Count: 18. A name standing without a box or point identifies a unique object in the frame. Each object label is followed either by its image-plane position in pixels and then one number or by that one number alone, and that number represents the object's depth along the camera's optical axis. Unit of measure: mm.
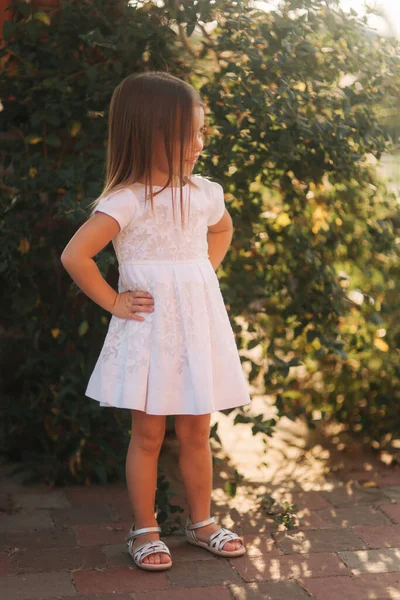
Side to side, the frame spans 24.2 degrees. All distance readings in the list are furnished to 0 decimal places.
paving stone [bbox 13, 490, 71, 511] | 3498
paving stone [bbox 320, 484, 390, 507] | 3572
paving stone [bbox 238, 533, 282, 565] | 3059
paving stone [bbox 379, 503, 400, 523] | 3383
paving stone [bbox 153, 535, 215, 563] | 3012
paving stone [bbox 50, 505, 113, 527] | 3350
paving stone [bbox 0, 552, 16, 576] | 2875
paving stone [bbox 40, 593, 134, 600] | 2695
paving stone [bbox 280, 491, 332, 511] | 3525
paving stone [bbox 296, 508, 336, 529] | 3309
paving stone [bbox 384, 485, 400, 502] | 3609
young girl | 2789
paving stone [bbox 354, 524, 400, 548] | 3125
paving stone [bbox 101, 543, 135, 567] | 2977
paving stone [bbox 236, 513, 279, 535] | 3271
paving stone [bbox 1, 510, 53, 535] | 3262
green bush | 3365
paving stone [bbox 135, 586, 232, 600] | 2709
